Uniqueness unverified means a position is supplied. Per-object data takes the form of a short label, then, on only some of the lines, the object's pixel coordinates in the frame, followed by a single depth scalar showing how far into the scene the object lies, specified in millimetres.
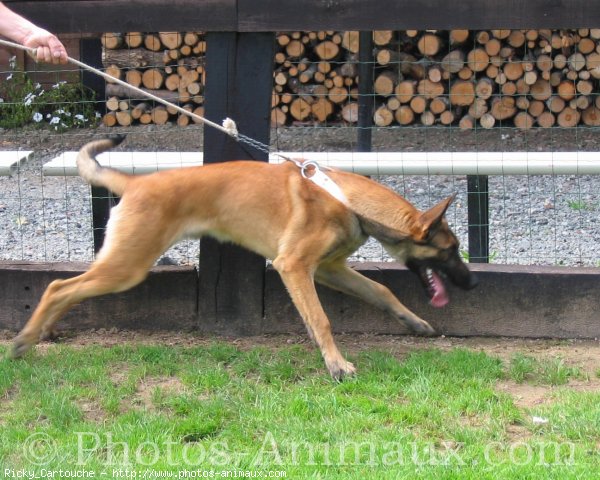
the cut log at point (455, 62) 10477
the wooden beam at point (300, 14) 5297
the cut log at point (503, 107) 10607
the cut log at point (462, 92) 10484
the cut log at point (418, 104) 10500
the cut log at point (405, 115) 10633
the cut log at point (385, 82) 10805
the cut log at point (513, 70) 10375
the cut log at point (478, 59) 10445
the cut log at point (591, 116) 10555
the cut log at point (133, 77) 11094
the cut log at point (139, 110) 11195
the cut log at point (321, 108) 10898
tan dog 5062
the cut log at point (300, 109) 10781
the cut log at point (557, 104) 10445
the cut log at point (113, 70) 10928
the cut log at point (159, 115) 11127
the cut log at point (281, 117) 10797
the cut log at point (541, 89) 10375
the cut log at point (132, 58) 11164
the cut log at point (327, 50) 10930
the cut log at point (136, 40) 11211
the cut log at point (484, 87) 10430
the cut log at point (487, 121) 10541
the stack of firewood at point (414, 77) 10398
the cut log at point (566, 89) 10352
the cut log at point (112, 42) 11224
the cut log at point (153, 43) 11188
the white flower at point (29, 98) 10688
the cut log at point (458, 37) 10508
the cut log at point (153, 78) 11047
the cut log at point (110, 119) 11125
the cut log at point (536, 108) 10531
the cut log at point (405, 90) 10617
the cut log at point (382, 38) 10734
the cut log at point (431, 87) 10672
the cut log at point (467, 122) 10609
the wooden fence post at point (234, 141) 5430
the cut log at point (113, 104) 10898
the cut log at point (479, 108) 10664
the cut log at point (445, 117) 10516
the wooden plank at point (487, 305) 5508
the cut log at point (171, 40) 10930
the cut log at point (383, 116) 10758
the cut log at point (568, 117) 10379
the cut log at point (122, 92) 11086
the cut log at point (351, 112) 10984
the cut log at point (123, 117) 11148
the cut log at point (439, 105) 10484
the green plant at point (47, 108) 10844
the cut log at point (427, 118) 10508
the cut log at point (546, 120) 10451
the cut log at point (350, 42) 10719
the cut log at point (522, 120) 10534
